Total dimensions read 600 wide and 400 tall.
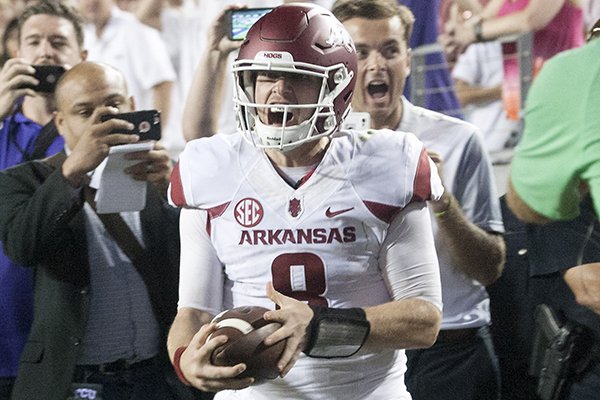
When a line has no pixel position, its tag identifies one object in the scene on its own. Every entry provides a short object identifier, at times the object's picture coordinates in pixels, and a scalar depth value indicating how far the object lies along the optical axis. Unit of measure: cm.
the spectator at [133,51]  778
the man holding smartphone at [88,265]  658
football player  473
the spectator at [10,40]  802
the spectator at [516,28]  650
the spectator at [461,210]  652
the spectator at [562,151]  342
